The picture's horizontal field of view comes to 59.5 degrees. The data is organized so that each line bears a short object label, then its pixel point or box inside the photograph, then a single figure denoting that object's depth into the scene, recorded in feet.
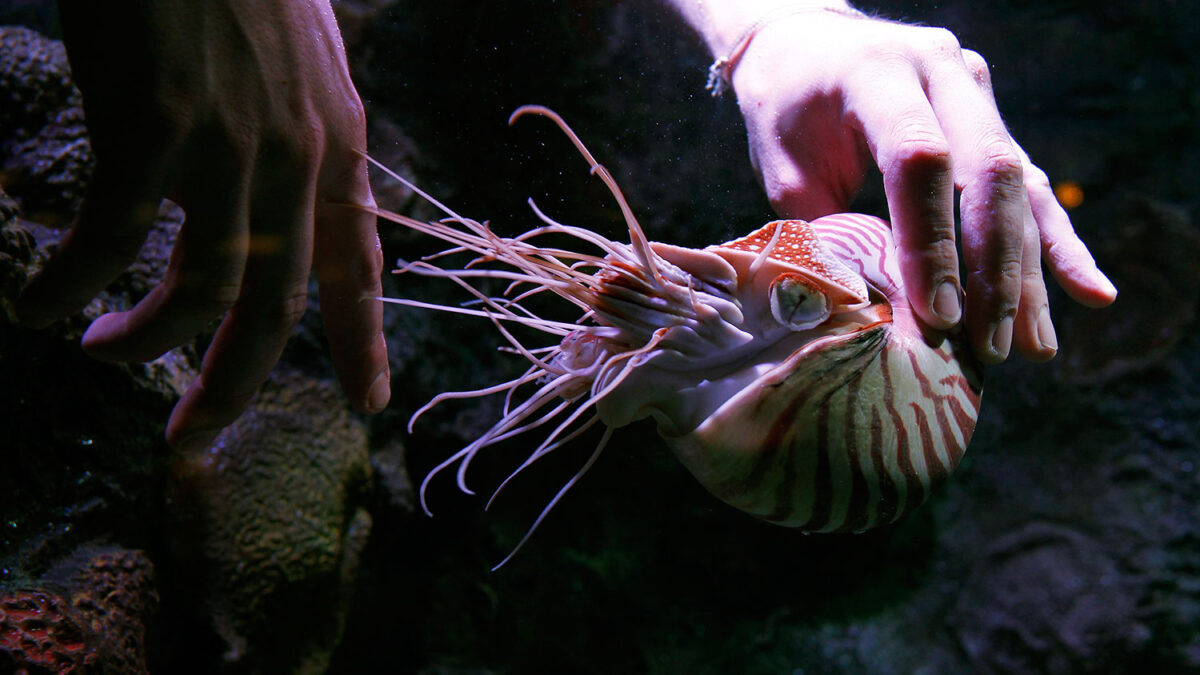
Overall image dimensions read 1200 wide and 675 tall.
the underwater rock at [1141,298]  3.21
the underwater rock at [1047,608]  2.86
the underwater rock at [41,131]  1.61
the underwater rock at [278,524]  1.65
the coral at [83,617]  1.25
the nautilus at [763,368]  1.13
